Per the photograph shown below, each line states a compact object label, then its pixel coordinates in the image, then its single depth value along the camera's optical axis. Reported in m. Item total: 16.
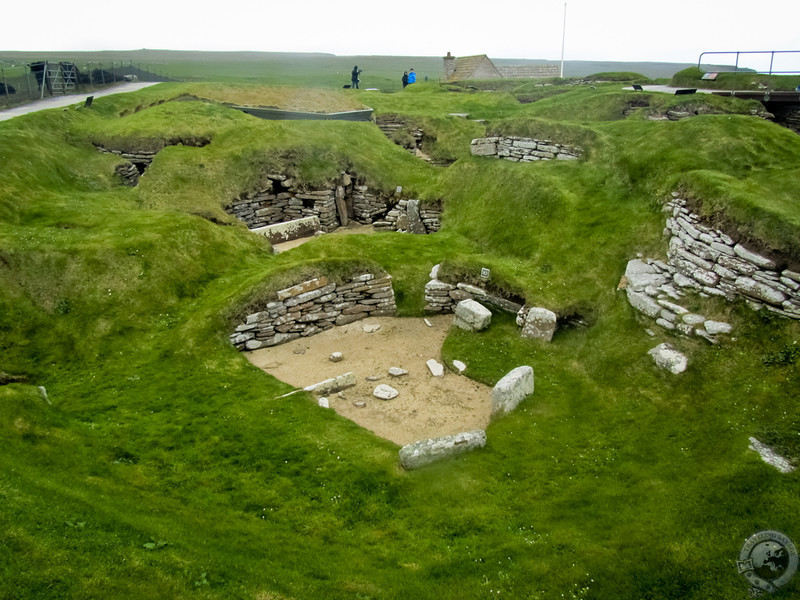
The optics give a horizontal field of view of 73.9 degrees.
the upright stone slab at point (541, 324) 15.86
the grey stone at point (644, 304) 14.59
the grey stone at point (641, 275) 15.50
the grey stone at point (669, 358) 12.95
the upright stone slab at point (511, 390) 13.16
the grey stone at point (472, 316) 16.72
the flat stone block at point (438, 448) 11.35
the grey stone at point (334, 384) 14.58
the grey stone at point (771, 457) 9.55
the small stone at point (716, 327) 12.98
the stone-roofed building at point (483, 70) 54.78
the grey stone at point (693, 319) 13.58
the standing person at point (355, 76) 49.16
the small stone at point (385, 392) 14.72
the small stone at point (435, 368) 15.63
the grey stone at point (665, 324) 13.99
